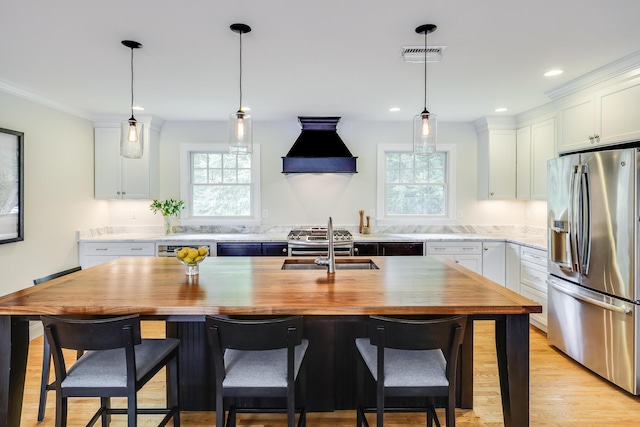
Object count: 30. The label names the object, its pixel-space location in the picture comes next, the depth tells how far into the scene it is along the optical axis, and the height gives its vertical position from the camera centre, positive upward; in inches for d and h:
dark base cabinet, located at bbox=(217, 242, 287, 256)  170.4 -15.9
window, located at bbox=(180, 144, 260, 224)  196.5 +13.7
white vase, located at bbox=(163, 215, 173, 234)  188.4 -4.8
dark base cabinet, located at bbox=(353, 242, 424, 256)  169.9 -16.0
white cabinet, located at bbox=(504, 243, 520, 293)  163.5 -24.0
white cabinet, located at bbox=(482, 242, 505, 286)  171.9 -21.7
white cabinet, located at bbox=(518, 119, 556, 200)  159.2 +27.0
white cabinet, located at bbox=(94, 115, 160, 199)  180.1 +22.9
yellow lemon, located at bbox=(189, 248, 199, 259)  88.6 -9.3
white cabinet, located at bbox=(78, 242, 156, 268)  169.9 -16.5
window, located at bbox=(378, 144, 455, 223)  198.7 +13.9
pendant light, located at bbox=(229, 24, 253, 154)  96.9 +21.6
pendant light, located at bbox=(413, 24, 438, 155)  95.7 +21.2
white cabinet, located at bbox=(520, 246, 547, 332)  143.9 -26.3
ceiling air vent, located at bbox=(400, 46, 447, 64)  97.6 +43.0
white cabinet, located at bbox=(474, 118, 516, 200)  183.0 +26.1
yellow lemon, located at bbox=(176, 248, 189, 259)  88.4 -9.4
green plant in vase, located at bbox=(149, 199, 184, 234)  184.4 +2.9
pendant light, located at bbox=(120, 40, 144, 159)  97.8 +21.2
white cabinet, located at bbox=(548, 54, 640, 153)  108.5 +34.1
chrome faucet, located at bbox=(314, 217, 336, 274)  94.0 -12.0
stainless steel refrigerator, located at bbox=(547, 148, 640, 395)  100.0 -13.6
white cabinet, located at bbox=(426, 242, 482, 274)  172.1 -18.0
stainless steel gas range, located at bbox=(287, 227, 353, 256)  163.6 -13.7
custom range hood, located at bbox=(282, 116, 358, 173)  177.5 +29.8
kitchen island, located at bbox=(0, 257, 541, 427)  65.6 -16.1
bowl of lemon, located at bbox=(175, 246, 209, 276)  88.5 -10.4
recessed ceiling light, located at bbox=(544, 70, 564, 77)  120.1 +46.1
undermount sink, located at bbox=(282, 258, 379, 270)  110.6 -15.2
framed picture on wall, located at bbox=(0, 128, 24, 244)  129.1 +10.6
